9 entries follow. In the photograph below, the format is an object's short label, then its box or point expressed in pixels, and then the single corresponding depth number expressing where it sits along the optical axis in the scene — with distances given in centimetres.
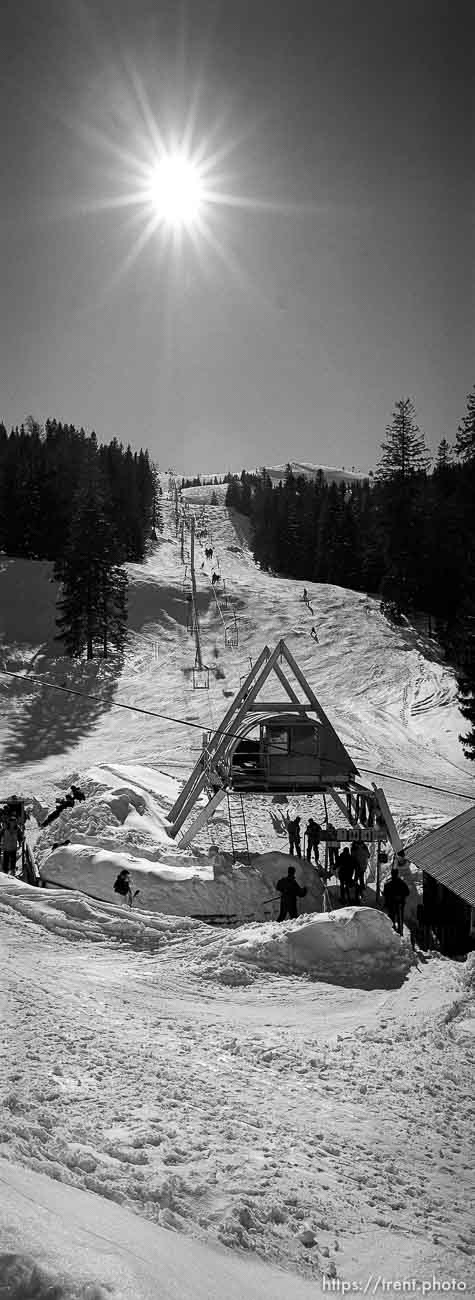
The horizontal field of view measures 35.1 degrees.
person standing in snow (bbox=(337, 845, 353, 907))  1524
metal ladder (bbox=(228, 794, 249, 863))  1647
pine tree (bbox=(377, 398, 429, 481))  5844
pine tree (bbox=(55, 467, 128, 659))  4459
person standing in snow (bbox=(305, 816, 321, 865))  1823
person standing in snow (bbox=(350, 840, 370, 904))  1529
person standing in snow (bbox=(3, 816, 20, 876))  1592
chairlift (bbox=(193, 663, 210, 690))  4231
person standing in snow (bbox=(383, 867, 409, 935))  1370
